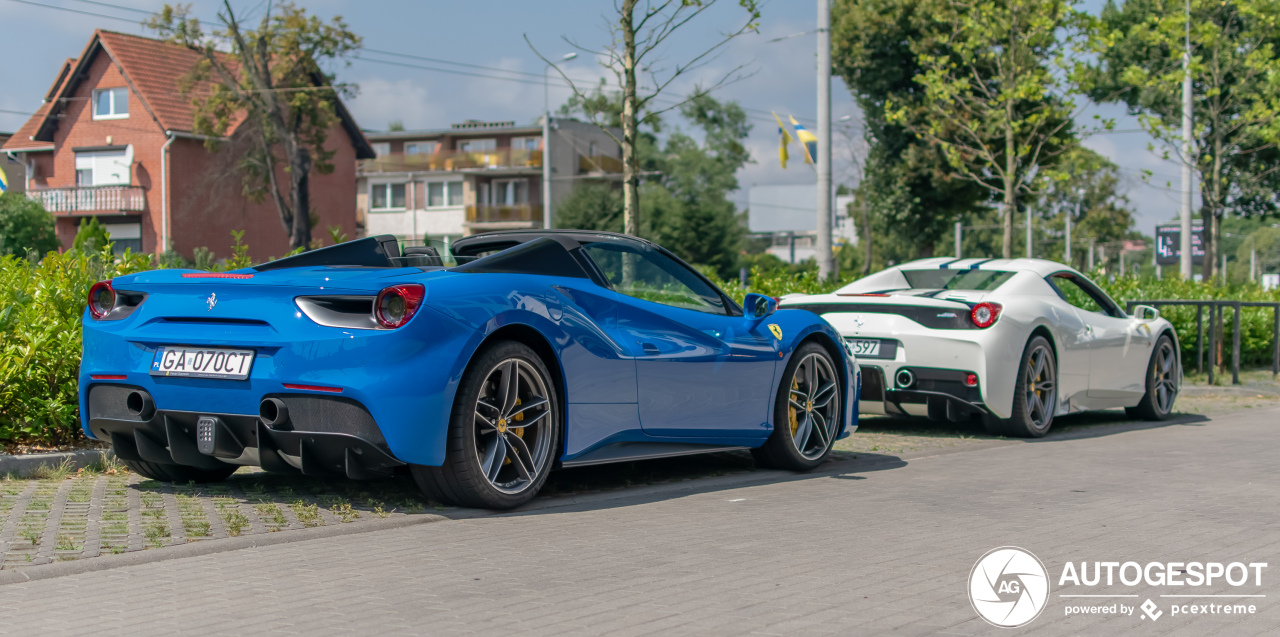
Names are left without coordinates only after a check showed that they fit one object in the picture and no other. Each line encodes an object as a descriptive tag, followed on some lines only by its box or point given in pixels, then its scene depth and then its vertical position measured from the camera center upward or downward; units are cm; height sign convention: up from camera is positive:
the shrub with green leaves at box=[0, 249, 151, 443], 676 -40
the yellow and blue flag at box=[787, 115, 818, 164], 2113 +257
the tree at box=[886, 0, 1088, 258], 2145 +381
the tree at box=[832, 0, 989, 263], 3766 +482
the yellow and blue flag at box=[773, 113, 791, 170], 3027 +358
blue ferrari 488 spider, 507 -37
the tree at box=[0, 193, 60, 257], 4309 +219
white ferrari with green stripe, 889 -44
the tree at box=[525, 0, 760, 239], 1244 +216
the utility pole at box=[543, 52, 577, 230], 4006 +388
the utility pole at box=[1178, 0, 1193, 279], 2645 +256
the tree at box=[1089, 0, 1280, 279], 2652 +444
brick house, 5125 +534
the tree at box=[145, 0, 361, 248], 4294 +703
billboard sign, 3256 +100
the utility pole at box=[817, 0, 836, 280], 1695 +220
